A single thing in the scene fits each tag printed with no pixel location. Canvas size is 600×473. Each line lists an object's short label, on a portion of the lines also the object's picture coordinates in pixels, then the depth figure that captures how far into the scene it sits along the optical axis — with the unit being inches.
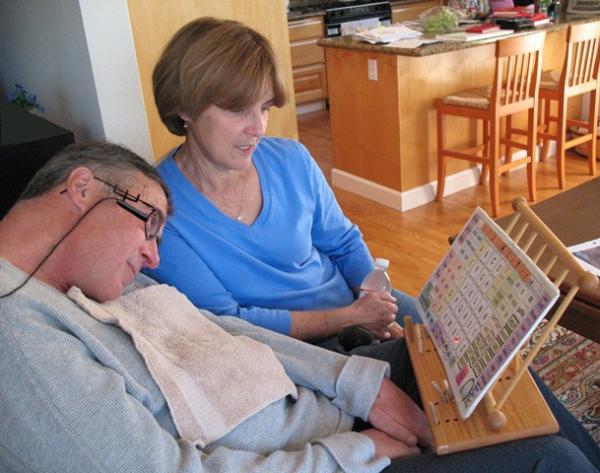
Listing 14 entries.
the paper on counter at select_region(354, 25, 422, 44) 133.3
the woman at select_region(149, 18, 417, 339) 52.7
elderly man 32.3
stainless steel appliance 219.9
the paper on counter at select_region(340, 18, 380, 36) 220.1
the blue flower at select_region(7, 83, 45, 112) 87.6
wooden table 52.2
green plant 141.9
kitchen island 132.3
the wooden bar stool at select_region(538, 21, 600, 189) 134.9
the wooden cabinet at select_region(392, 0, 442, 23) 228.5
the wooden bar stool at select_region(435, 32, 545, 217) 124.0
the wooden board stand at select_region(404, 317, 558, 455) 38.0
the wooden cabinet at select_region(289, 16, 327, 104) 216.4
